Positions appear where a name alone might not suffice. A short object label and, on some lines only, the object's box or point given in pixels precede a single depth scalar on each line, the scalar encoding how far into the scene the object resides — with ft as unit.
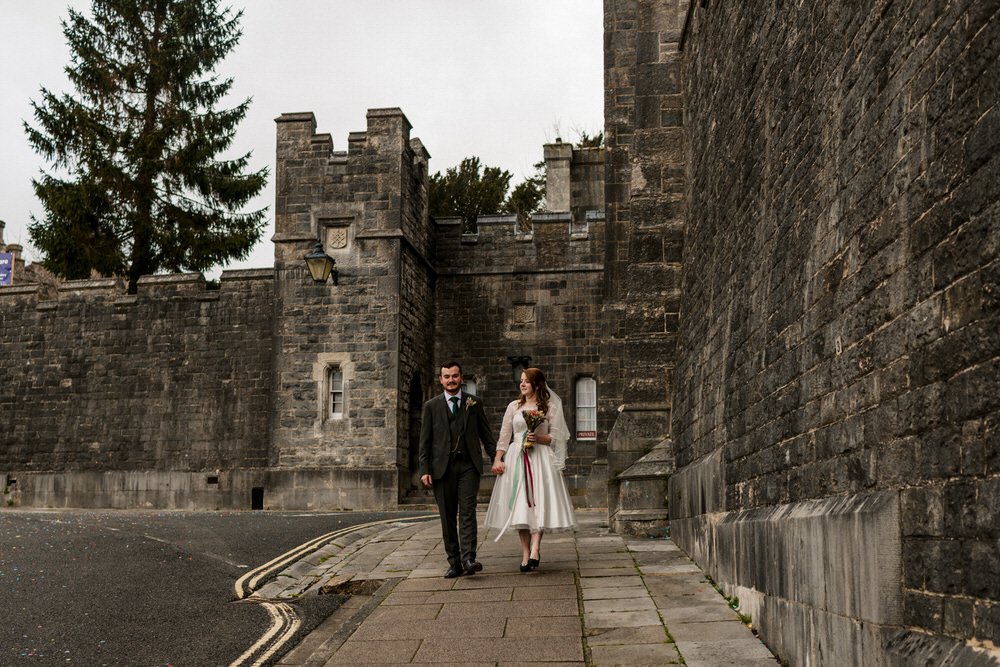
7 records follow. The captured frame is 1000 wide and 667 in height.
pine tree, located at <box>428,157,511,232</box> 132.36
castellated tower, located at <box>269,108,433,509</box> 67.00
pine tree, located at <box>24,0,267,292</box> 93.15
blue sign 142.49
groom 27.35
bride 27.43
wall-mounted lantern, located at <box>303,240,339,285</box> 64.13
